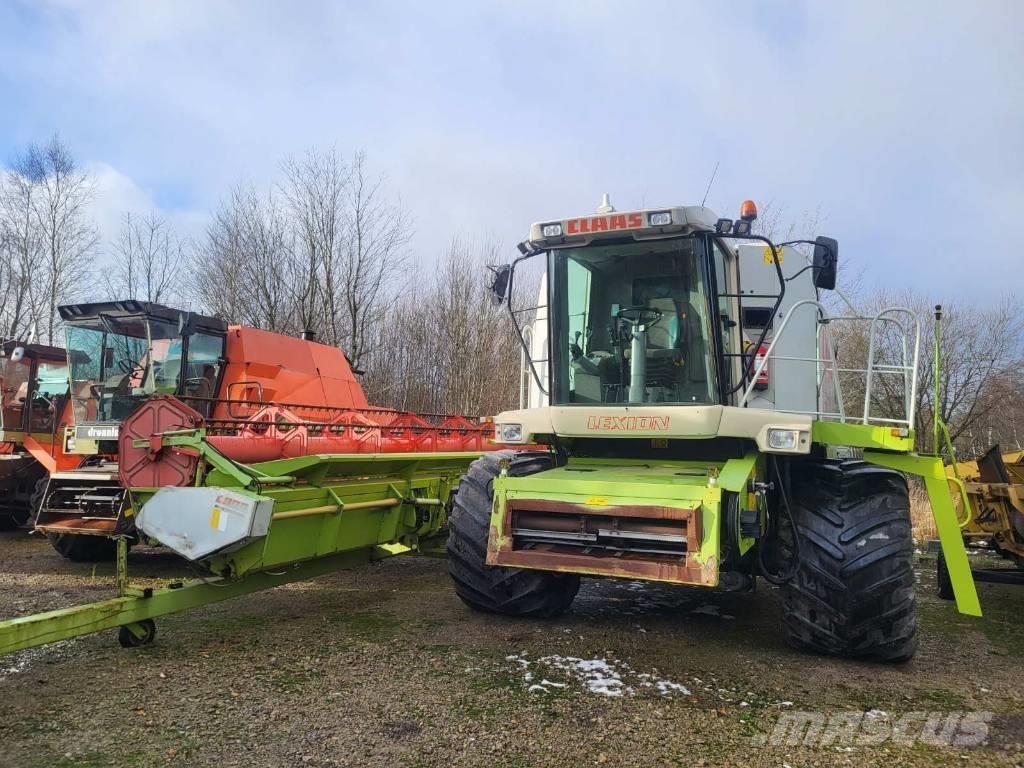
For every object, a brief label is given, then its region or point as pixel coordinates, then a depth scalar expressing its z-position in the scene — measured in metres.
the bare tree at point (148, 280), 23.75
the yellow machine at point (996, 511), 6.26
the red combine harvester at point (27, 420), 9.79
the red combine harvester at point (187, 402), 6.33
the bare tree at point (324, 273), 18.83
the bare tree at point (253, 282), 19.39
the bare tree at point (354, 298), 19.02
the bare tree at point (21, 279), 23.16
